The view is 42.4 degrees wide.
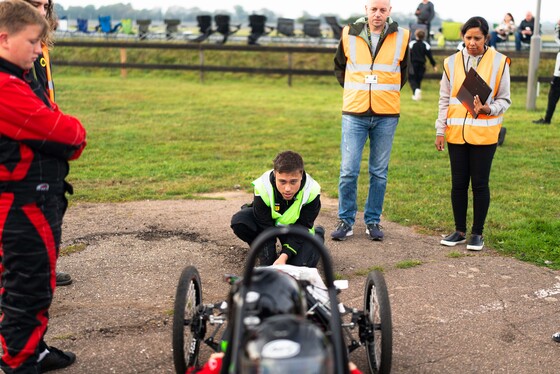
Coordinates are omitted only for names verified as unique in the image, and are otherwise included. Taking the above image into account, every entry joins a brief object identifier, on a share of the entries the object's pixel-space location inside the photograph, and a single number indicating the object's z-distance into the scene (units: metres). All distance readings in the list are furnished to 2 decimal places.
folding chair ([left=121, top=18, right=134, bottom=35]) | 37.78
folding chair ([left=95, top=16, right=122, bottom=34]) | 36.90
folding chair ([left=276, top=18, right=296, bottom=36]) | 34.59
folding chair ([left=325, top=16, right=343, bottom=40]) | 33.28
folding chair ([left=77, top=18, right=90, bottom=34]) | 38.42
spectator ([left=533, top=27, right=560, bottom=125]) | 13.60
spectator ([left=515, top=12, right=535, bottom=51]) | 26.25
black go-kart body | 3.50
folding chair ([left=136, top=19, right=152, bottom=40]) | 37.54
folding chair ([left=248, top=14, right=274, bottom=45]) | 32.97
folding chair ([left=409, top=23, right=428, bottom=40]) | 22.33
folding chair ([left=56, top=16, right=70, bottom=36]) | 38.25
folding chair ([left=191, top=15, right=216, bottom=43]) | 34.50
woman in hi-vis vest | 6.66
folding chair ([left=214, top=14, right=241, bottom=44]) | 34.06
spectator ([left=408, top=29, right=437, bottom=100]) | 19.86
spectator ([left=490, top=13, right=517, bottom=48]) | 26.77
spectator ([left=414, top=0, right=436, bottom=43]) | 24.44
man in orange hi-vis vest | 7.17
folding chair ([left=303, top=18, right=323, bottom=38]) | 33.12
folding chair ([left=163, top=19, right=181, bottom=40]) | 38.06
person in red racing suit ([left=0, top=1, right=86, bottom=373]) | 3.84
